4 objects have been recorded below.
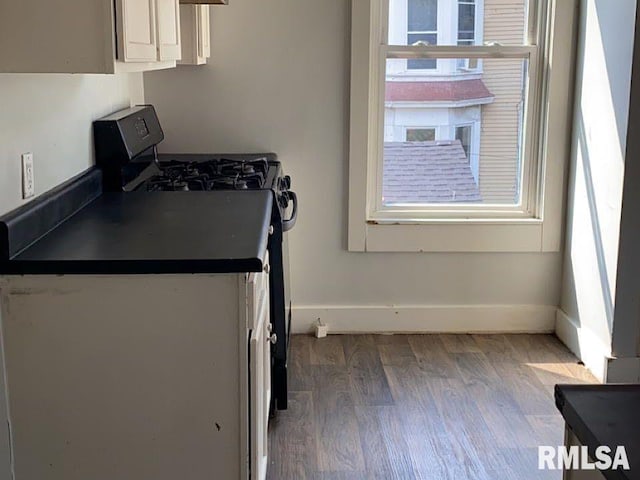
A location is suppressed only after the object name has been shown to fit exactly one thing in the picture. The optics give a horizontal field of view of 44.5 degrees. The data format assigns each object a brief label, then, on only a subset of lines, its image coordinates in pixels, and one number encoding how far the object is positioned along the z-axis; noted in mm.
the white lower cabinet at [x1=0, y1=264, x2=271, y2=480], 1735
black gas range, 2666
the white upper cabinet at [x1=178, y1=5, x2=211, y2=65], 3156
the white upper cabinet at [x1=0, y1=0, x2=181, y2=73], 1719
